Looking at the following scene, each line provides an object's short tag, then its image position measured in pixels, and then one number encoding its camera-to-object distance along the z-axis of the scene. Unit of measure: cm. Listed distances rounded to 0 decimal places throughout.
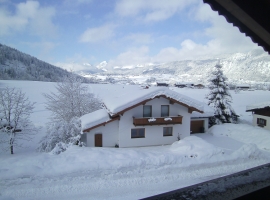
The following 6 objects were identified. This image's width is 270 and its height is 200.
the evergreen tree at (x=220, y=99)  2842
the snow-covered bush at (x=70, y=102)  2411
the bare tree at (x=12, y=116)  1861
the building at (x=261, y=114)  2583
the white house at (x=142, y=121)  1778
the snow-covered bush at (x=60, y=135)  1791
